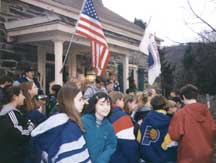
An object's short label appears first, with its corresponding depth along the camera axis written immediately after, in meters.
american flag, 9.05
